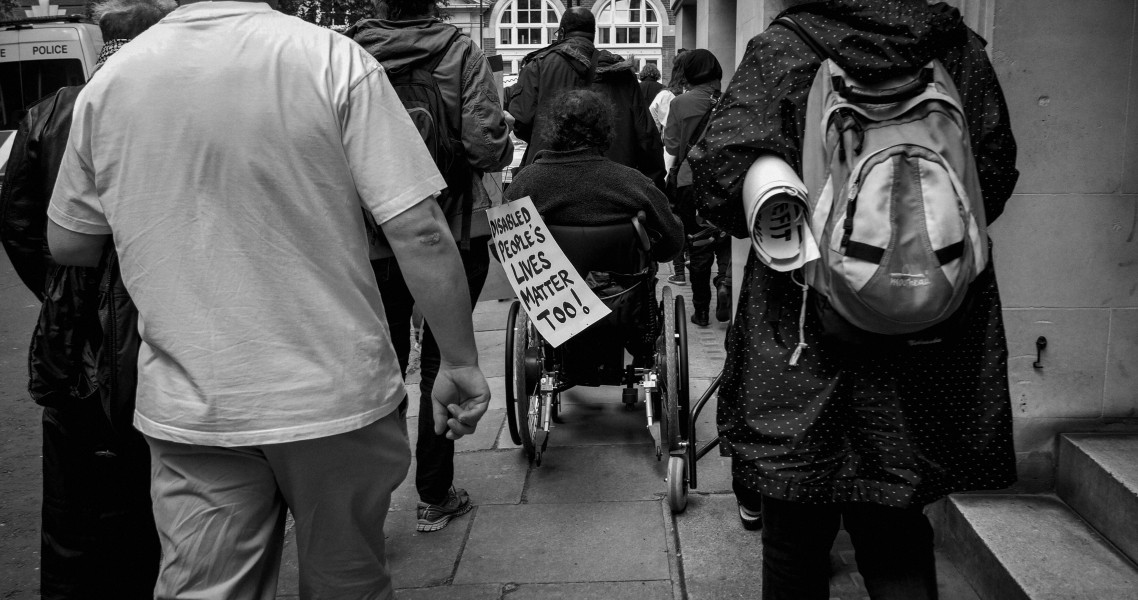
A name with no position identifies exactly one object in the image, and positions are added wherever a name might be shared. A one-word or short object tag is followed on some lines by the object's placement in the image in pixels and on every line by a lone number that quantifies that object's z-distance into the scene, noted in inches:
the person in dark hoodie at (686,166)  264.8
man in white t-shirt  69.6
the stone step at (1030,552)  107.1
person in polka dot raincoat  80.0
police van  531.5
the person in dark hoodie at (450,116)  132.5
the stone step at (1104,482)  112.2
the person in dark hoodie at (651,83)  343.0
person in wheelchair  157.4
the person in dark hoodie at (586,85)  226.4
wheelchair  156.7
